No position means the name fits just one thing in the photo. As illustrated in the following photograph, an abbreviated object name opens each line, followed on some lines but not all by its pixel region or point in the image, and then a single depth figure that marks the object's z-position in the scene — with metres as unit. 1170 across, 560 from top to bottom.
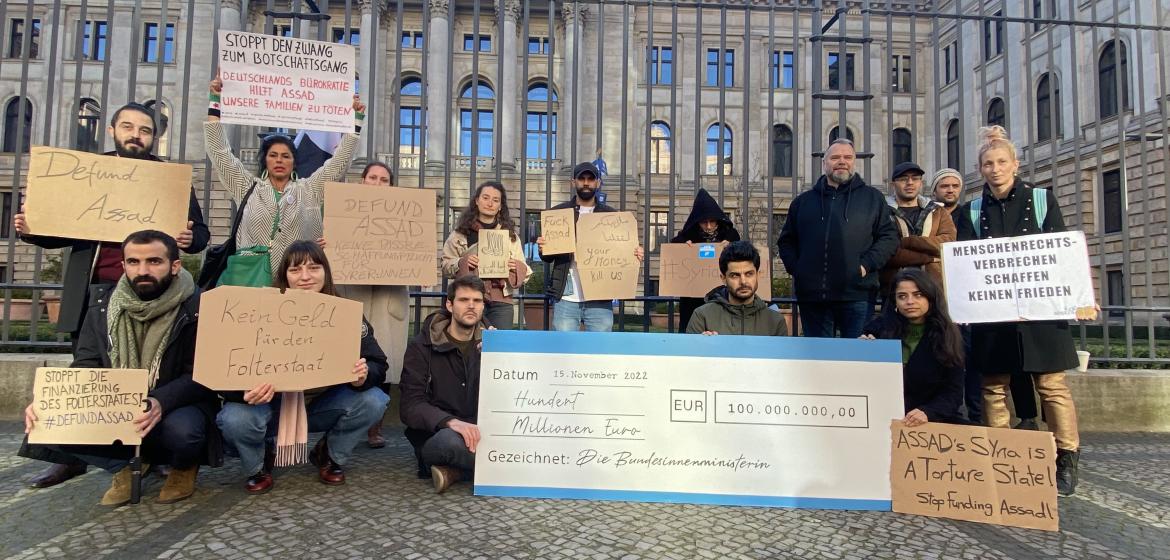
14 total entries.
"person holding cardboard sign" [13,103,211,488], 3.91
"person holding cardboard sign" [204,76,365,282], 4.27
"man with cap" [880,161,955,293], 4.82
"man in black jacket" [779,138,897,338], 4.62
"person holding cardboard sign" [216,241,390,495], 3.49
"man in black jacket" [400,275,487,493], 3.64
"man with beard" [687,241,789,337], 4.02
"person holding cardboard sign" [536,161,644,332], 5.05
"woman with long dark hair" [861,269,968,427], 3.70
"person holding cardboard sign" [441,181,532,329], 4.67
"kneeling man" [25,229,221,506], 3.30
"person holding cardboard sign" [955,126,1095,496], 3.90
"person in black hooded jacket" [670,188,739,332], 5.28
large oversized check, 3.39
